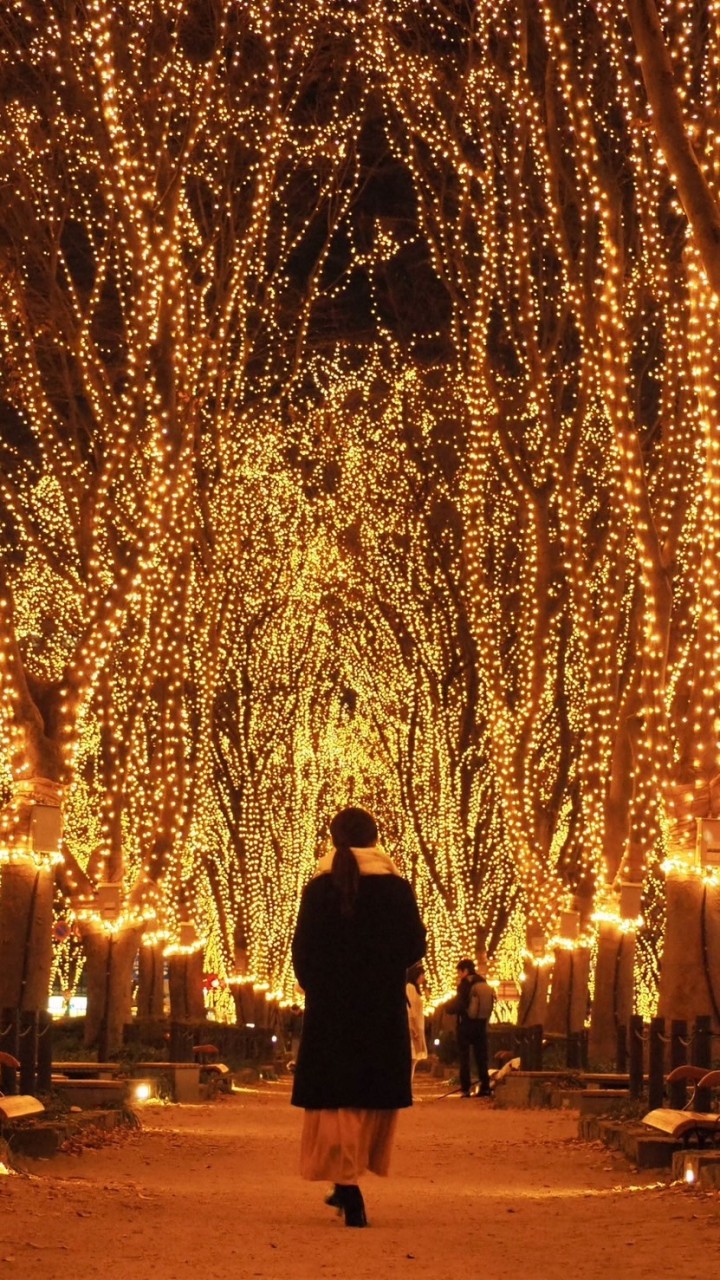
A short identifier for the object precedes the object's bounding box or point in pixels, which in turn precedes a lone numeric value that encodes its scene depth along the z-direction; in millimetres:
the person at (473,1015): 22188
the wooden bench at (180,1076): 19203
